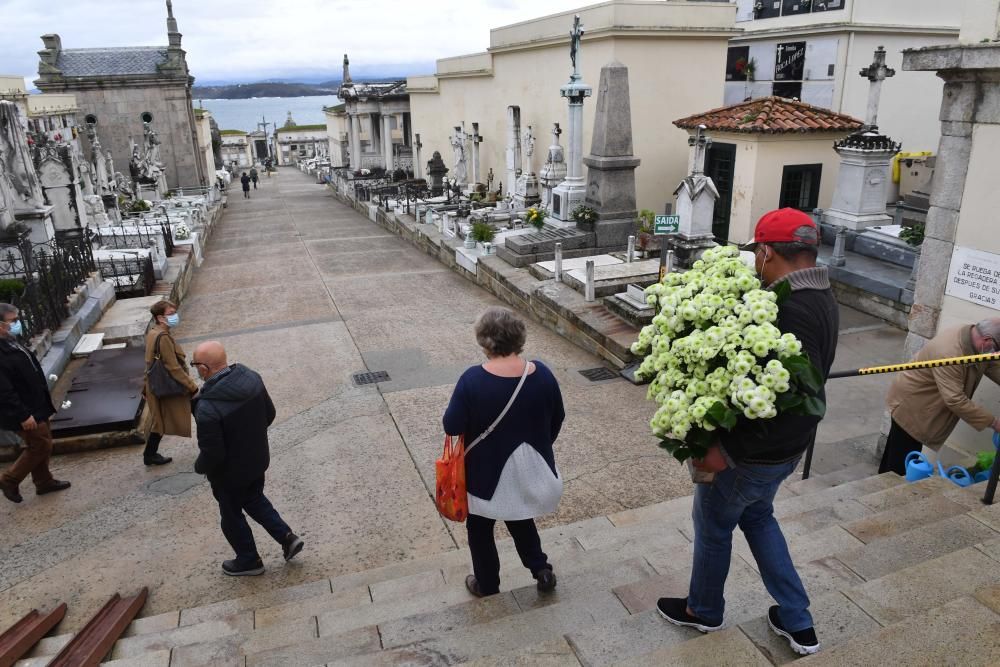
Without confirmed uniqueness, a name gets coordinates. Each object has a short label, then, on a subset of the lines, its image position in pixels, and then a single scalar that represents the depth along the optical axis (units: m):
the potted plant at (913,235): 11.08
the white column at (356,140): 36.72
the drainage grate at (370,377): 8.75
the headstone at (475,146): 24.94
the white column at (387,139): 34.89
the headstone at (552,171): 16.91
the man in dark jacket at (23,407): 5.29
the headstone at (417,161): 31.81
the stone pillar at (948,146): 4.64
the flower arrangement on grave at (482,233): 14.98
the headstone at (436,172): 26.30
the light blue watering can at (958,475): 4.70
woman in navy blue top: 3.25
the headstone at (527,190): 19.48
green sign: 10.37
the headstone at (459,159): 25.08
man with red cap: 2.58
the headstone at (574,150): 14.91
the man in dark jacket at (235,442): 4.07
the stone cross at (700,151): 11.75
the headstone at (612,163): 13.52
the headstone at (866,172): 12.64
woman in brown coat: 5.94
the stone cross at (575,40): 14.77
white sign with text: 4.77
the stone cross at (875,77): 13.11
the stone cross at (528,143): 20.61
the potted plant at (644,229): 13.12
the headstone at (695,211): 11.71
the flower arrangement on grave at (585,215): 14.14
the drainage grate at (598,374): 8.75
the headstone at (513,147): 21.83
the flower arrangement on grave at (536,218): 14.88
